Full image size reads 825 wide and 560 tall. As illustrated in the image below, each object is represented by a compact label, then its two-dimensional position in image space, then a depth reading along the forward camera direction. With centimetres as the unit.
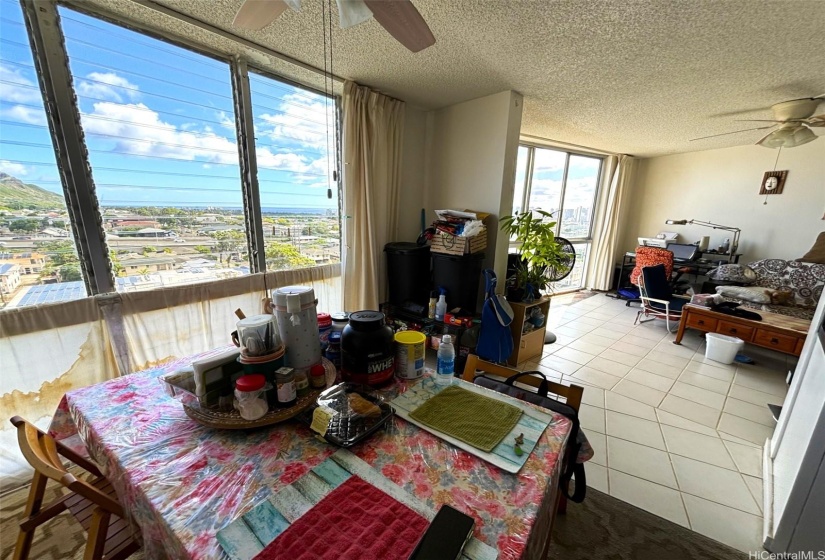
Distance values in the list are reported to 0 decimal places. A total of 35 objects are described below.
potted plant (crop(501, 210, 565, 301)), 260
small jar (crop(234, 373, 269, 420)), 85
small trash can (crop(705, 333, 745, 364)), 288
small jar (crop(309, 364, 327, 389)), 103
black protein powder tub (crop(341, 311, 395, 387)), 104
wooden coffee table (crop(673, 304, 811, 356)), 263
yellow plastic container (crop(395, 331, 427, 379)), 113
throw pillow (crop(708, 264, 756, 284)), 380
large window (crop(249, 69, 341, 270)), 216
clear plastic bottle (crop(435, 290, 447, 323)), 245
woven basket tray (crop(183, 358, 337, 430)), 86
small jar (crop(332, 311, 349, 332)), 129
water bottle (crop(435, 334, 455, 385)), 114
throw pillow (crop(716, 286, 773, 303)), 334
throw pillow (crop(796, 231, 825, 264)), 357
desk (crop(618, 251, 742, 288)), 429
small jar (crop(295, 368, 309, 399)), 99
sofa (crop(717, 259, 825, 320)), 327
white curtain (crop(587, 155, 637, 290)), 502
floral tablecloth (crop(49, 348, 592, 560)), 63
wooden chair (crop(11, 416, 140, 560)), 73
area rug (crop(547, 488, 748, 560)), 127
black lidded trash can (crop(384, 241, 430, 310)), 264
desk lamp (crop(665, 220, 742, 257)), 431
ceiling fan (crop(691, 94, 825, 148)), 240
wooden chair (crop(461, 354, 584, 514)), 104
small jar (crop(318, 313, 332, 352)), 123
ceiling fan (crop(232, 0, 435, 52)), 94
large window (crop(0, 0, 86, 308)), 136
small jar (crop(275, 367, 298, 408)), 91
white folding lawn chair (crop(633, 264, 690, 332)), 372
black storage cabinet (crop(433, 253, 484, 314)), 251
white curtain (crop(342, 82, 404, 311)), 239
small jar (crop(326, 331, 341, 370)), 122
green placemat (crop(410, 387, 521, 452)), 86
